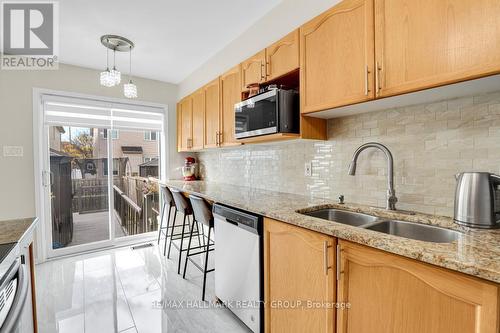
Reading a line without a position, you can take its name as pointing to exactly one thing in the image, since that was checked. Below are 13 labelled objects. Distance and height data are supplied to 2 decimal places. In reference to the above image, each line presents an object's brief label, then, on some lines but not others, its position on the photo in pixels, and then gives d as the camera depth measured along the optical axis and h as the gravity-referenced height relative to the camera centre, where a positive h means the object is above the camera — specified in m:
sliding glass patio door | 2.97 -0.11
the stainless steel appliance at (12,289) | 0.68 -0.41
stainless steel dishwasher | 1.51 -0.69
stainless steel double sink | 1.13 -0.33
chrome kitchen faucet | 1.38 -0.06
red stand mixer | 3.63 -0.07
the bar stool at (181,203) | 2.51 -0.41
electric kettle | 0.97 -0.15
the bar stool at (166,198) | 2.94 -0.42
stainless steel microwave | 1.70 +0.39
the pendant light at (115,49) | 2.18 +1.25
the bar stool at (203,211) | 2.08 -0.41
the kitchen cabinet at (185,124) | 3.31 +0.60
